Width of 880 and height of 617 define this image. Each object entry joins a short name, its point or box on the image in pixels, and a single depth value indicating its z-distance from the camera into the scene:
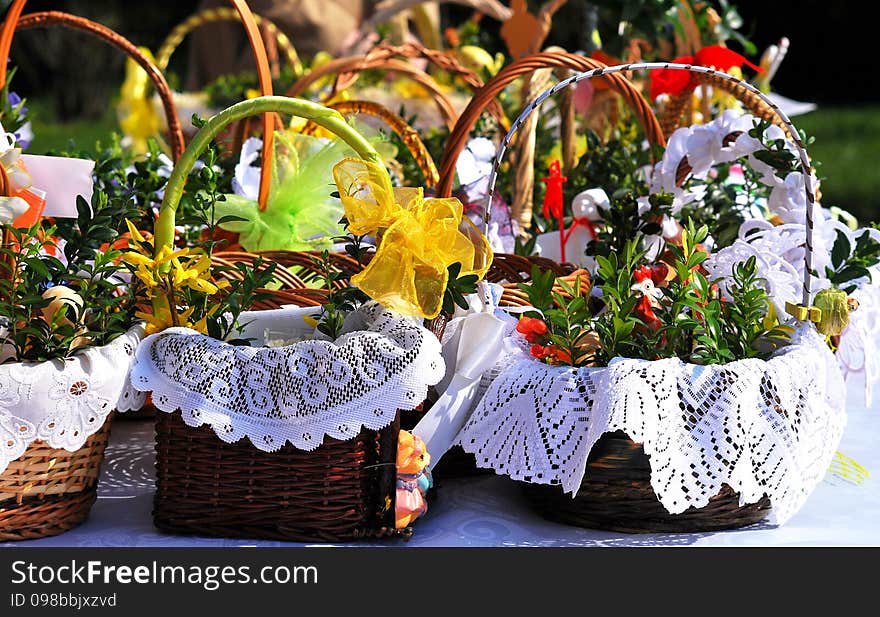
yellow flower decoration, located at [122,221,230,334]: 2.99
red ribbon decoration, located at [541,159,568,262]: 3.40
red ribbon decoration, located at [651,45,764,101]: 3.64
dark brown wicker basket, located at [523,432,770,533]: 3.00
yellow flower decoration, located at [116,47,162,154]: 5.45
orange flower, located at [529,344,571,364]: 3.07
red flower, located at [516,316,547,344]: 3.11
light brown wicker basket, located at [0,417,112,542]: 2.95
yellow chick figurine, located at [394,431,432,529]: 3.00
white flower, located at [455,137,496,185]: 3.58
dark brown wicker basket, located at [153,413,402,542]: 2.97
